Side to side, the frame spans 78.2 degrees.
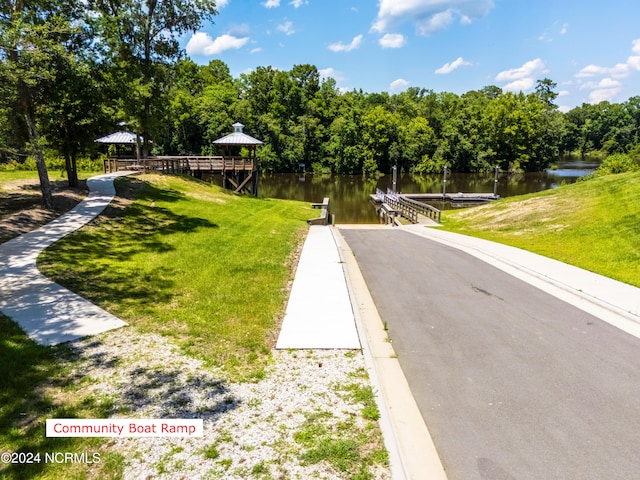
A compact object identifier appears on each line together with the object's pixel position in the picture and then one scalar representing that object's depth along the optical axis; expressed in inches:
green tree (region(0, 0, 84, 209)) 457.1
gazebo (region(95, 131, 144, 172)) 1274.6
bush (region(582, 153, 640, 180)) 1270.9
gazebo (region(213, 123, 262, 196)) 1295.5
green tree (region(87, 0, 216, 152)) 952.2
